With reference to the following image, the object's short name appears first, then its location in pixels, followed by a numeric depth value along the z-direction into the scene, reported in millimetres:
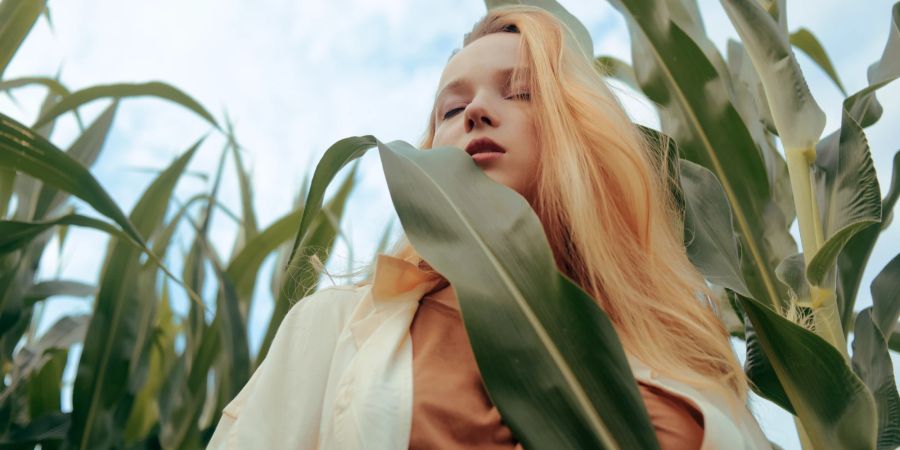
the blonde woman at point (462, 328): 509
